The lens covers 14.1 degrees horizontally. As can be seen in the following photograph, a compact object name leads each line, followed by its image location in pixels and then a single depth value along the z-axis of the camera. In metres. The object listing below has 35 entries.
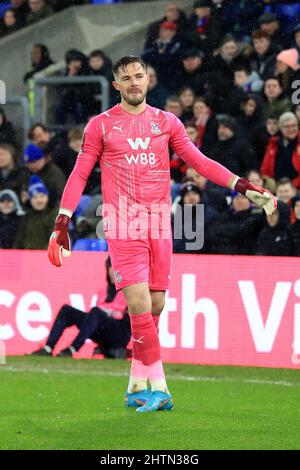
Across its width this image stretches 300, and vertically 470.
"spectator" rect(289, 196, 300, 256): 12.84
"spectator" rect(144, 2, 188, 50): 16.44
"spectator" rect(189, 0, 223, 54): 16.03
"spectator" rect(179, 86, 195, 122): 15.31
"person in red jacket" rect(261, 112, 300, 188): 13.85
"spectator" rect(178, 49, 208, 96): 15.71
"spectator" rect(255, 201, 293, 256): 12.93
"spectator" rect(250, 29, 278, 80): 15.09
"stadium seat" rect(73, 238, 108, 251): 14.57
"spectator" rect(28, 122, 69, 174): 16.29
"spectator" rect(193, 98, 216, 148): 14.80
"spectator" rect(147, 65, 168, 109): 16.16
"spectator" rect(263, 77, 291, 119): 14.30
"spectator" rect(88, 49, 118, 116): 16.78
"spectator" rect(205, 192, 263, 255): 13.40
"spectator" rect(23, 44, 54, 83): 18.03
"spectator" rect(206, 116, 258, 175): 14.30
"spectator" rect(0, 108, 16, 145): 17.25
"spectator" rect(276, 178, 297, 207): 13.22
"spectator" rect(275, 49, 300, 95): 14.44
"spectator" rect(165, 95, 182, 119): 15.31
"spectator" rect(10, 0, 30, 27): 19.33
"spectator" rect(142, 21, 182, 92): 16.30
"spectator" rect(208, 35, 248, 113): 15.34
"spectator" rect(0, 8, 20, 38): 19.33
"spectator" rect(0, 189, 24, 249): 15.37
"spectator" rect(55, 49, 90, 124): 17.11
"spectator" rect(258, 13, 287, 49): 15.27
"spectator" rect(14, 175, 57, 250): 14.91
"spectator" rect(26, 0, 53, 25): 19.22
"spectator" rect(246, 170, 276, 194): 13.26
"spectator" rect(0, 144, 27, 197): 16.14
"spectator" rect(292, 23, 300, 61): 14.62
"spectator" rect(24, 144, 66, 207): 15.49
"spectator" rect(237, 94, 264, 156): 14.45
